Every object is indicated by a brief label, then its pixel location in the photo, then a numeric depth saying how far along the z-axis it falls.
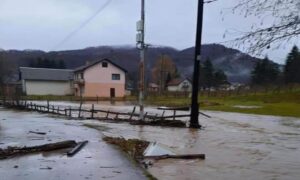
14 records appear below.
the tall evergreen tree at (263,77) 102.81
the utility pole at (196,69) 26.58
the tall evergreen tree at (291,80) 82.94
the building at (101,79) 93.81
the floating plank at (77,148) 13.91
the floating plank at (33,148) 13.71
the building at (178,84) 151.85
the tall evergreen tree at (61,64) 143.38
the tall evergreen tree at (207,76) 126.45
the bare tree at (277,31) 6.91
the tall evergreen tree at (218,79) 125.88
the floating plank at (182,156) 14.28
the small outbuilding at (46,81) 99.69
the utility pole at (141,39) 29.78
